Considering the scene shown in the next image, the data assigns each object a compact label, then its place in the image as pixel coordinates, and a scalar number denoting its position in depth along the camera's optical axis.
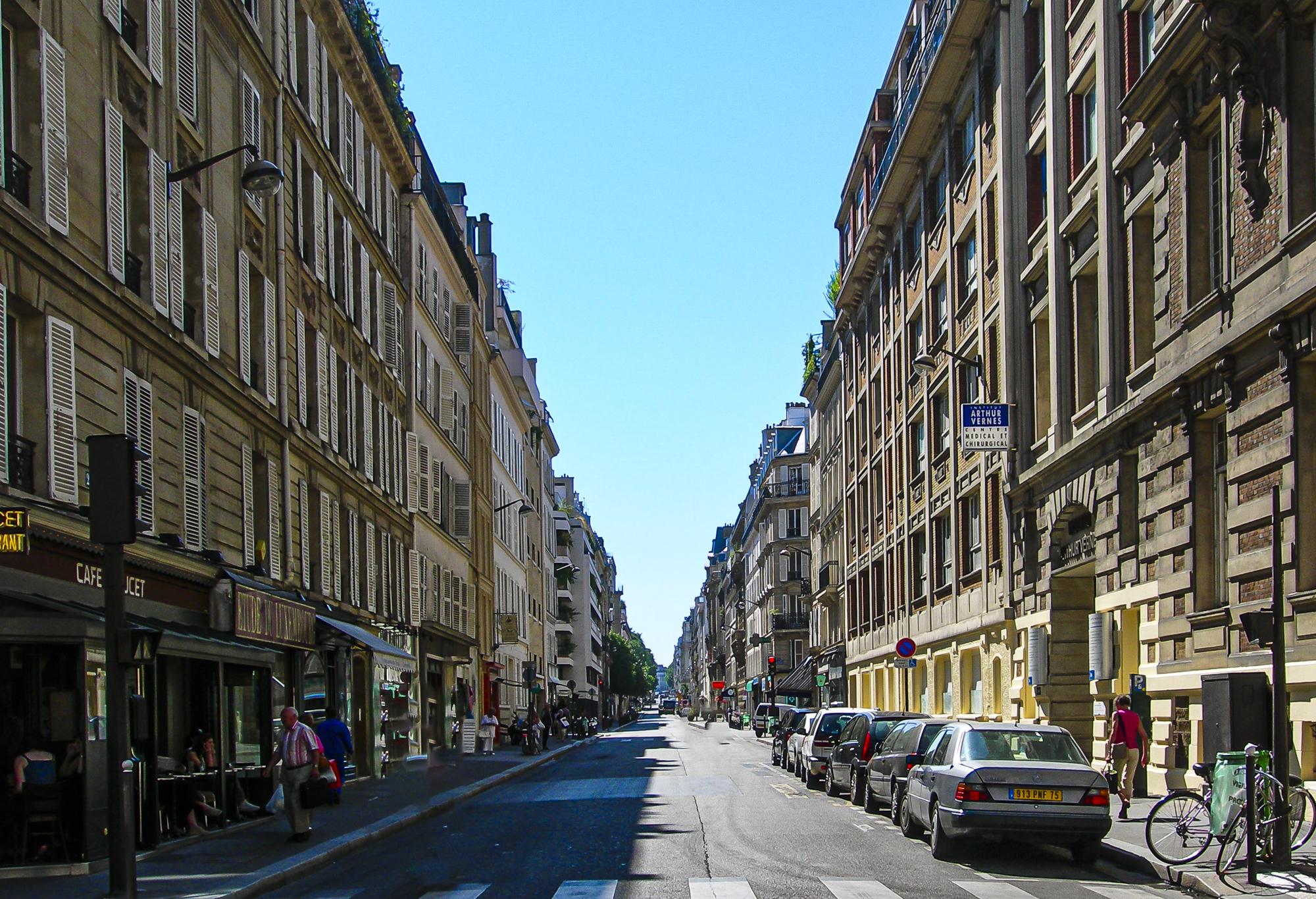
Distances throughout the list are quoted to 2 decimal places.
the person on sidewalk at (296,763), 16.80
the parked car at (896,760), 19.27
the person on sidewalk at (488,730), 43.62
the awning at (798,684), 67.62
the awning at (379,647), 25.73
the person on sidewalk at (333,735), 22.81
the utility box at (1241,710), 15.69
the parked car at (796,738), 31.78
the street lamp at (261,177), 17.17
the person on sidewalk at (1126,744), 19.42
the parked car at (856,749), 23.54
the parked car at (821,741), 28.22
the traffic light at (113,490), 11.77
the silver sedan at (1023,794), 14.42
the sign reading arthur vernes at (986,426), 28.78
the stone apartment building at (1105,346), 17.39
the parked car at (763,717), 68.68
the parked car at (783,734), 38.50
